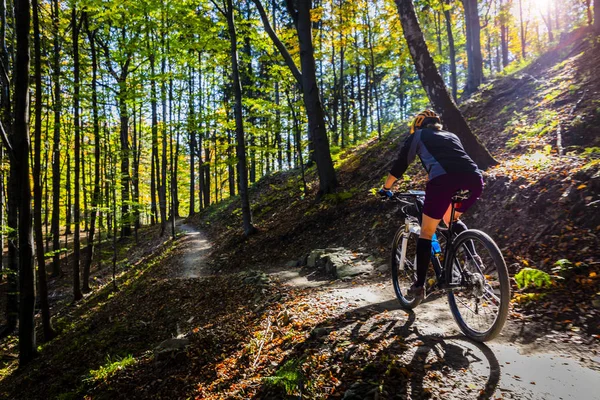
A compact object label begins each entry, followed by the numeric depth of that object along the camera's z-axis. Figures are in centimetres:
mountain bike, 294
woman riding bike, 339
